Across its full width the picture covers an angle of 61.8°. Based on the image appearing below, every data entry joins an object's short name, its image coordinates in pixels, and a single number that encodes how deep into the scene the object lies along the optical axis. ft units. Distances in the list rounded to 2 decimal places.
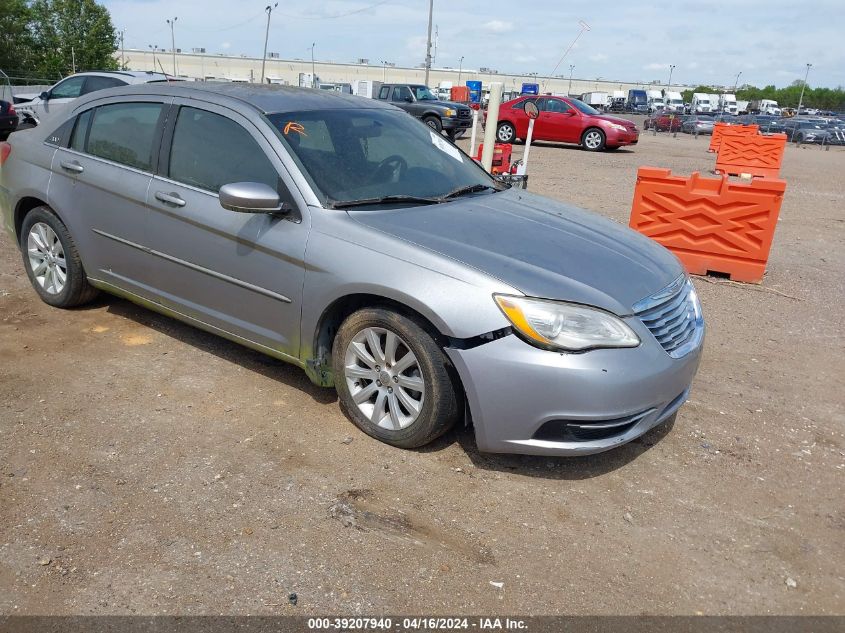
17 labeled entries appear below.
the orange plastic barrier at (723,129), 62.02
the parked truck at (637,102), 233.17
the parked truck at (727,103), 243.42
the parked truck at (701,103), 238.68
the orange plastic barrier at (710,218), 22.94
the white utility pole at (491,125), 29.17
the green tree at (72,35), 156.67
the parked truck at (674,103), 220.60
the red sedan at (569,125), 73.00
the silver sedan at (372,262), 10.41
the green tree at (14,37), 135.64
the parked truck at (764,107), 255.86
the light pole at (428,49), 121.19
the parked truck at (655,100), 238.48
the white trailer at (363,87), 146.00
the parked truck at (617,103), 231.36
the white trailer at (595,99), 233.55
